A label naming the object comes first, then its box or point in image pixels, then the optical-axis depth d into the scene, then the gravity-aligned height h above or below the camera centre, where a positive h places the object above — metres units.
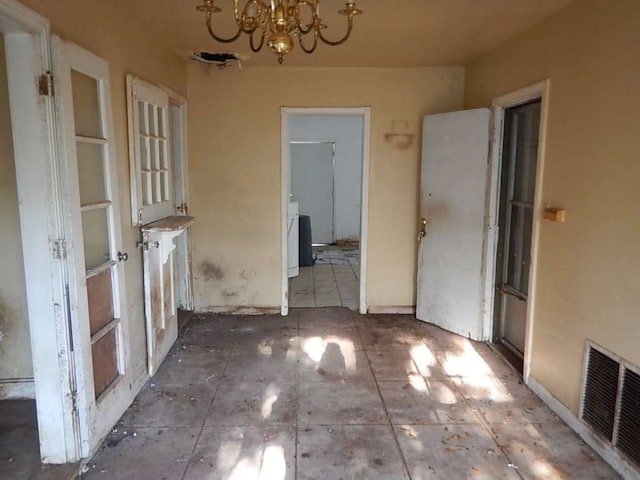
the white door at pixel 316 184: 8.43 -0.12
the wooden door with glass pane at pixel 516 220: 3.43 -0.32
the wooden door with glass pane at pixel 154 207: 2.95 -0.21
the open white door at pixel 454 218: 3.81 -0.34
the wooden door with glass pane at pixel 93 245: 2.12 -0.35
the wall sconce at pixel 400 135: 4.46 +0.40
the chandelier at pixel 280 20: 1.81 +0.63
